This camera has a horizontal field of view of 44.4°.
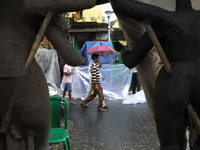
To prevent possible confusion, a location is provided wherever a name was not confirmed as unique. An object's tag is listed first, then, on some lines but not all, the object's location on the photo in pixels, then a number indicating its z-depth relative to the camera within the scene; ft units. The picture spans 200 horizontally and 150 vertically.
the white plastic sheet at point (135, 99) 24.26
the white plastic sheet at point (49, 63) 27.17
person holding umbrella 20.21
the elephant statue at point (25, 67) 5.32
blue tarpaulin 28.37
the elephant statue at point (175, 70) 5.64
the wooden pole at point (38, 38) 5.27
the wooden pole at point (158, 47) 5.69
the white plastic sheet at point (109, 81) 26.76
